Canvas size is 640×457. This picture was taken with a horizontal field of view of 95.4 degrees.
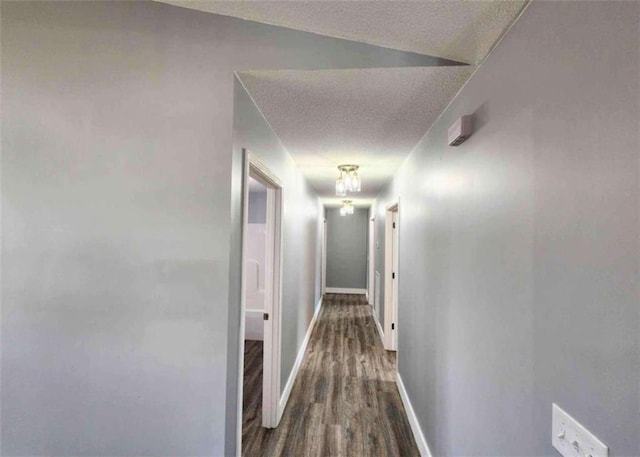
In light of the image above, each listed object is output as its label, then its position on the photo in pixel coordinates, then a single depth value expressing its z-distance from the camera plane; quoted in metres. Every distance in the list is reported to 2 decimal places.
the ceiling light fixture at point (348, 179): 2.95
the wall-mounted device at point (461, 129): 1.38
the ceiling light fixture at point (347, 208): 5.28
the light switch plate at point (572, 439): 0.69
